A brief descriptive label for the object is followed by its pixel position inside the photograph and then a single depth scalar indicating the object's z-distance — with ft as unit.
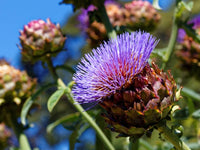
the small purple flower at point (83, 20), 2.37
